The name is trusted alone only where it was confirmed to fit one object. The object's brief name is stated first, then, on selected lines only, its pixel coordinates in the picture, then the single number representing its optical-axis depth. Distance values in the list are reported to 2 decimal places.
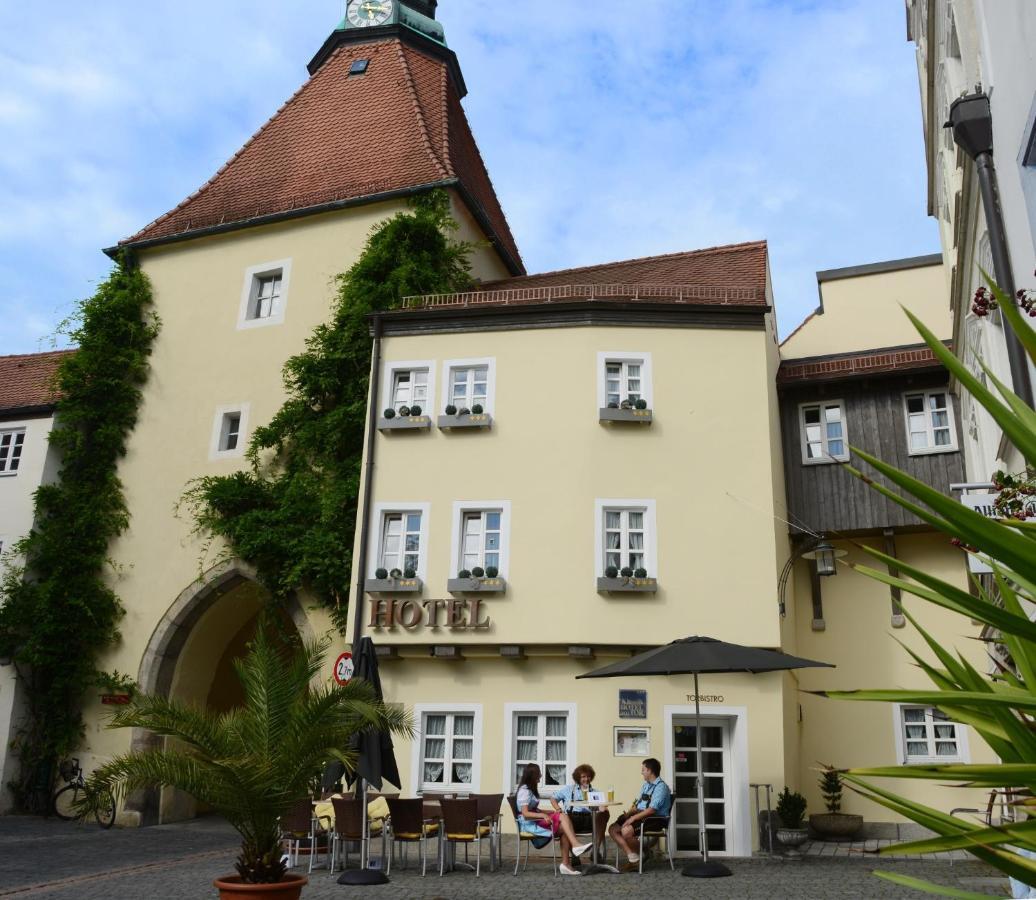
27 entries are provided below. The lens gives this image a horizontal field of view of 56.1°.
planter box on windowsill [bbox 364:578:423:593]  14.38
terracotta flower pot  6.73
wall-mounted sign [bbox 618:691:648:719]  13.48
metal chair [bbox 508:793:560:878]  11.05
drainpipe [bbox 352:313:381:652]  14.62
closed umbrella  10.47
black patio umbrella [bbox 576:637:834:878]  10.45
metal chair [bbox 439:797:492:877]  10.44
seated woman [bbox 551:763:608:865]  11.20
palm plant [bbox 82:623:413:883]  7.12
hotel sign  14.06
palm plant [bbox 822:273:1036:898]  1.40
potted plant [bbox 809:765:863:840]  14.36
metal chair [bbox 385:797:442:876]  10.58
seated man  10.78
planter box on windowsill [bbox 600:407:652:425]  14.48
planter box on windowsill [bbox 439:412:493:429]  14.96
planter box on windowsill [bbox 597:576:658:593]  13.74
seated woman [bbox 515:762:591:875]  10.95
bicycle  18.08
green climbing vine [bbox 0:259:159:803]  18.61
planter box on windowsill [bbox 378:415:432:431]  15.24
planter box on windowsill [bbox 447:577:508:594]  14.12
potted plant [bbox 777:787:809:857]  12.66
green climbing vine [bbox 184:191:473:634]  16.77
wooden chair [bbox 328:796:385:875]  10.70
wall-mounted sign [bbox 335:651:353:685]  11.77
